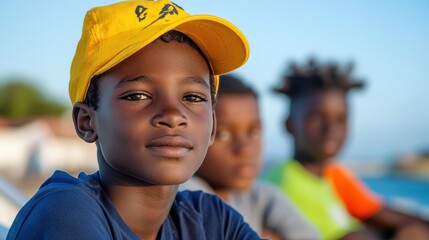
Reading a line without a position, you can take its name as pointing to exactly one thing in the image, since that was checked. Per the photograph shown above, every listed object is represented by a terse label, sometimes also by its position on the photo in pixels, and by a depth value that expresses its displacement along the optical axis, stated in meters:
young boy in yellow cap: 1.25
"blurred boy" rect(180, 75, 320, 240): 2.38
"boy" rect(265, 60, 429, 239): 3.18
